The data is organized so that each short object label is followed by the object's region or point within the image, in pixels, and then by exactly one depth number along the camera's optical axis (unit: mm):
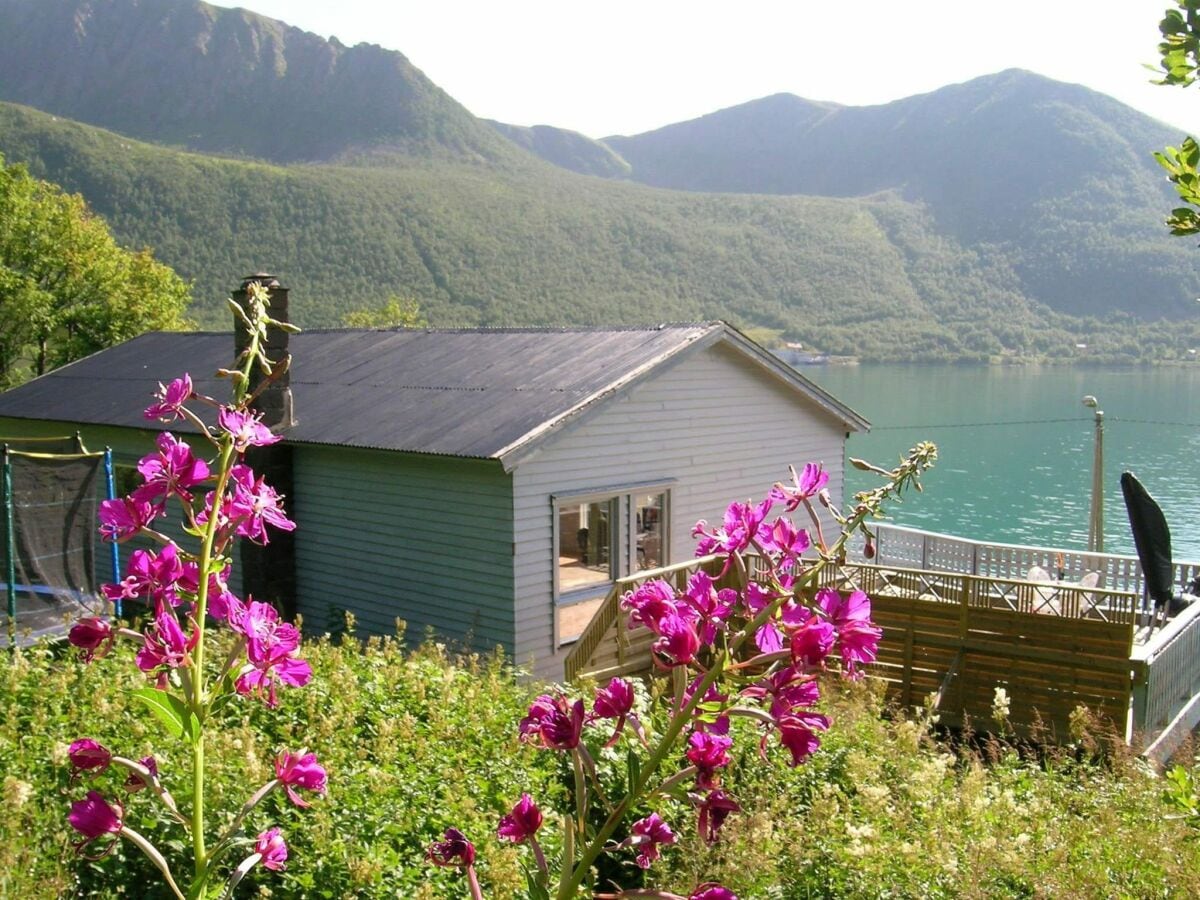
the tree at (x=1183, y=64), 3172
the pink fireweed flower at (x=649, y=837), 2232
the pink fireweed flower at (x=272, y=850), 2492
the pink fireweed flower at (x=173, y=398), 2430
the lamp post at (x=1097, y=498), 22484
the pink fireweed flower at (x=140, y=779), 2412
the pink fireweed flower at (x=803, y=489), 2150
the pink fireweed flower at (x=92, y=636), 2318
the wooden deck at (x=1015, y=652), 11023
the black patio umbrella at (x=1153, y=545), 14523
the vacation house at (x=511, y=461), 13180
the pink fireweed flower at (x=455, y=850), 2344
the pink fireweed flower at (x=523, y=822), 2227
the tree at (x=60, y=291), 34875
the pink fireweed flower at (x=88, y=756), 2355
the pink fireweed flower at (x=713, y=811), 2066
